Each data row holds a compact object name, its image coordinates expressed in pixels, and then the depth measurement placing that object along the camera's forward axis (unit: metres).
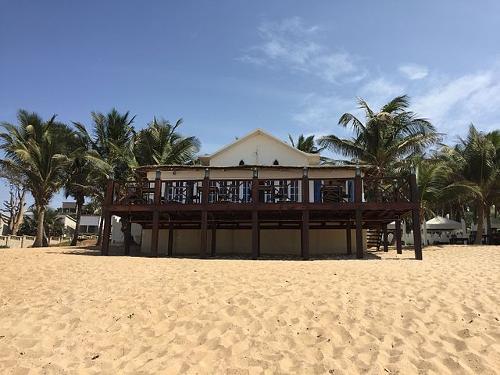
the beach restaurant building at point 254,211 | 15.73
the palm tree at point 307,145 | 34.66
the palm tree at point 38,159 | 26.35
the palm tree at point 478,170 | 25.94
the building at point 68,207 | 78.80
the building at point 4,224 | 49.97
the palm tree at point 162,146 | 29.06
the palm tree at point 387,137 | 25.62
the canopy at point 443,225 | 30.77
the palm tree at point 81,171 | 27.25
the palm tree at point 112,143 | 27.81
